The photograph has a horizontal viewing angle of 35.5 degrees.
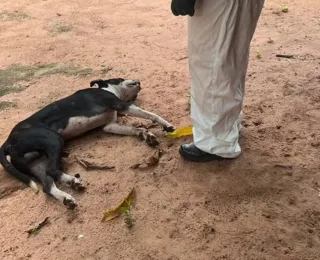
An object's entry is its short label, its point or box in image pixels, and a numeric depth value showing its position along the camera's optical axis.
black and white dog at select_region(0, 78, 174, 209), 3.59
